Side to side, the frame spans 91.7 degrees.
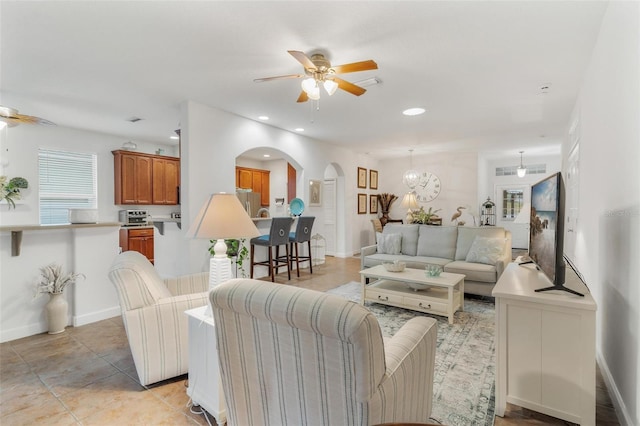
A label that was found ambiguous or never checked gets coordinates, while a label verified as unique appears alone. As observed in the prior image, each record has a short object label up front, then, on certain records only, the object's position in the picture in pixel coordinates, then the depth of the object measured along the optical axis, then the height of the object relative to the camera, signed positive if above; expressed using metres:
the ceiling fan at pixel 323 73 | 2.32 +1.08
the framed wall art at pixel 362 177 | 7.67 +0.81
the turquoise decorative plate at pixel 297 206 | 5.55 +0.06
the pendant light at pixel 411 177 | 7.70 +0.83
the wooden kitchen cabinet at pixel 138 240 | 5.40 -0.55
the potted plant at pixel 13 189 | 4.29 +0.29
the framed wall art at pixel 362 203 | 7.76 +0.15
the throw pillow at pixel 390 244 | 4.96 -0.55
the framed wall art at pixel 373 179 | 8.24 +0.83
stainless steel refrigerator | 5.61 +0.15
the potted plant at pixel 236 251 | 3.92 -0.54
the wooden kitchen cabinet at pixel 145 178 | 5.52 +0.58
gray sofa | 3.92 -0.60
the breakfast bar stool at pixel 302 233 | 5.18 -0.40
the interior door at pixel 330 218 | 7.45 -0.20
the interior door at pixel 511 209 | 8.41 +0.02
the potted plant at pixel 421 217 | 6.59 -0.16
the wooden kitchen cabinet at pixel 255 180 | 7.30 +0.72
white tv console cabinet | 1.57 -0.76
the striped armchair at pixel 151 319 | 2.02 -0.73
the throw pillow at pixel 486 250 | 4.05 -0.54
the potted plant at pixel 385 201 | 8.44 +0.23
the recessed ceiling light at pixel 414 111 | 4.11 +1.33
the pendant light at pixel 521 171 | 7.75 +0.97
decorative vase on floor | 3.02 -1.01
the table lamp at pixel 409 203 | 6.80 +0.15
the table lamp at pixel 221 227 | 1.75 -0.10
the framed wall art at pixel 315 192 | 5.79 +0.33
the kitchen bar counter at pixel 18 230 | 2.78 -0.19
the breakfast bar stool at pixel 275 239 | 4.71 -0.46
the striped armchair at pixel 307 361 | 0.97 -0.55
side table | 1.71 -0.91
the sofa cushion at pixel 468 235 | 4.36 -0.36
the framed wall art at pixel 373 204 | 8.29 +0.15
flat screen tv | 1.68 -0.11
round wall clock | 8.09 +0.59
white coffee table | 3.24 -0.93
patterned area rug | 1.84 -1.18
